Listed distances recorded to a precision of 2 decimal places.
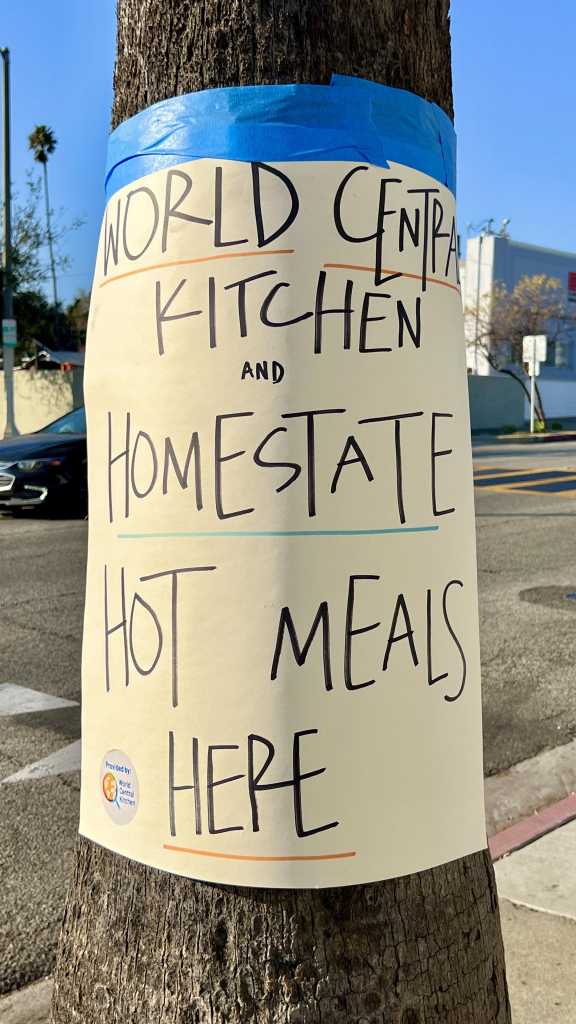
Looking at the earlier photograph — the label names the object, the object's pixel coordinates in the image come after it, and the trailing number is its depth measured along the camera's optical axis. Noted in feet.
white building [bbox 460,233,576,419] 134.72
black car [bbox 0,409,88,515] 38.42
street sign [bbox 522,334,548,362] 99.45
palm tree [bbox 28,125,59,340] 161.17
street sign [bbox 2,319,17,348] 70.79
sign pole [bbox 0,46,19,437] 71.15
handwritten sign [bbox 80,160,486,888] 4.84
